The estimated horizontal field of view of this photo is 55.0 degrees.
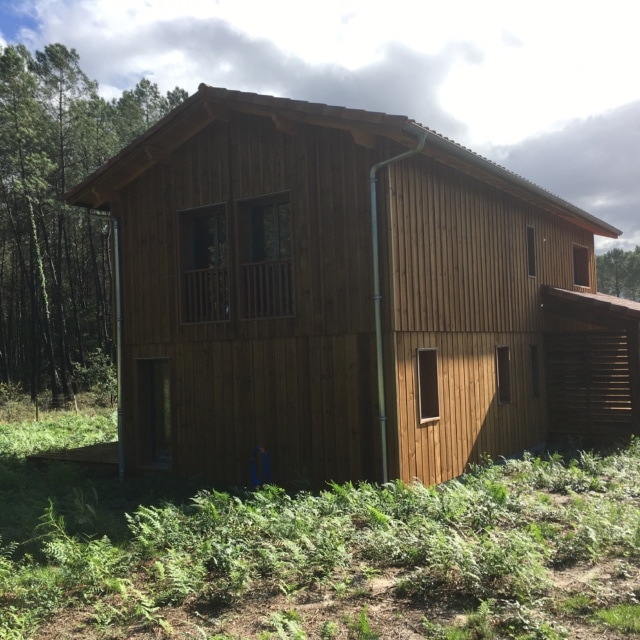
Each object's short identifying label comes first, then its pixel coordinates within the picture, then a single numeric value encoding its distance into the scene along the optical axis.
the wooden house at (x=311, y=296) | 9.58
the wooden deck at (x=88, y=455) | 12.63
